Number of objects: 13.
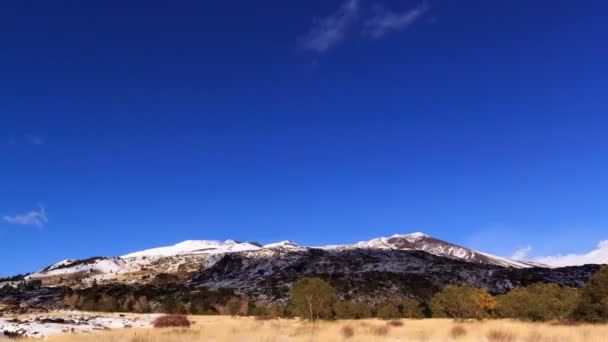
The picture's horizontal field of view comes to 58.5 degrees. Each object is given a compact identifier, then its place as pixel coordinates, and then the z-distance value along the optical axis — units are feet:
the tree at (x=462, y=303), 220.02
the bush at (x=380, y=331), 87.97
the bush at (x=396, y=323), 133.84
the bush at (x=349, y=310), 253.24
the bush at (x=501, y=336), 67.62
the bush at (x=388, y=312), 273.75
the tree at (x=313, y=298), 209.97
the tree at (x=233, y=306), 367.04
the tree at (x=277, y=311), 296.73
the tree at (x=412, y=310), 301.22
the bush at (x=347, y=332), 79.82
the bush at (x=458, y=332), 82.94
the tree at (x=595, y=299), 137.80
